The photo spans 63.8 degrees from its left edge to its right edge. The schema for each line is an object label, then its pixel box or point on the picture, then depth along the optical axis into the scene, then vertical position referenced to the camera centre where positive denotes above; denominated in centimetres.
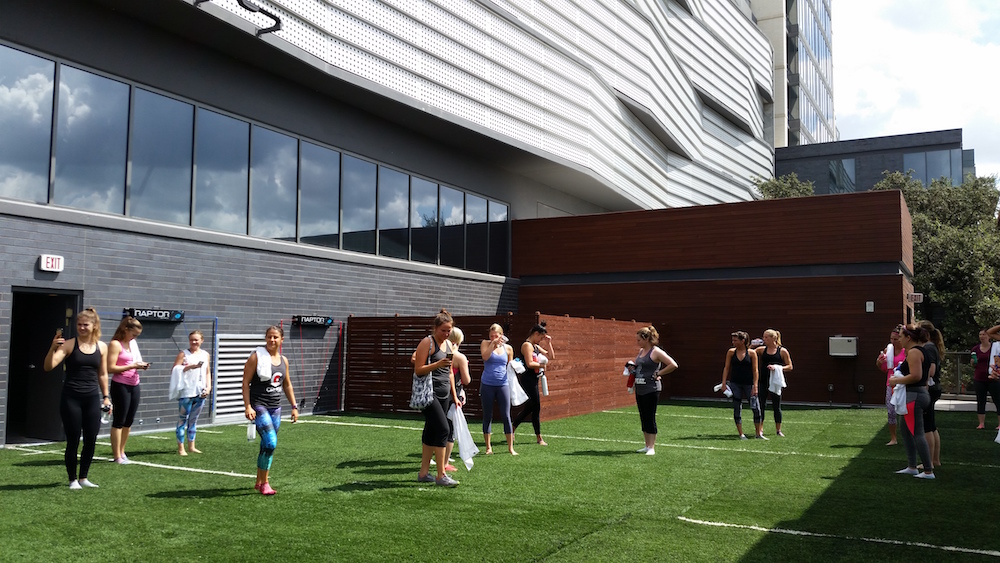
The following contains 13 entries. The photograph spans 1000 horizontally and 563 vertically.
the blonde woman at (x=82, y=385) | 793 -58
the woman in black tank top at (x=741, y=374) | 1280 -63
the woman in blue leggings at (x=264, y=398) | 779 -67
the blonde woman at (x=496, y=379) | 1094 -64
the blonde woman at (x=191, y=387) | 1088 -79
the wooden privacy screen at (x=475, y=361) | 1647 -64
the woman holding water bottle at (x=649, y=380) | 1096 -64
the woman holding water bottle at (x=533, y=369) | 1159 -54
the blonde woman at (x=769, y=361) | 1310 -43
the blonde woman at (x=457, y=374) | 867 -50
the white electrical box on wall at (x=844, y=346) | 2033 -26
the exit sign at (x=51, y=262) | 1219 +99
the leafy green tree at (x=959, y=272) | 3142 +263
